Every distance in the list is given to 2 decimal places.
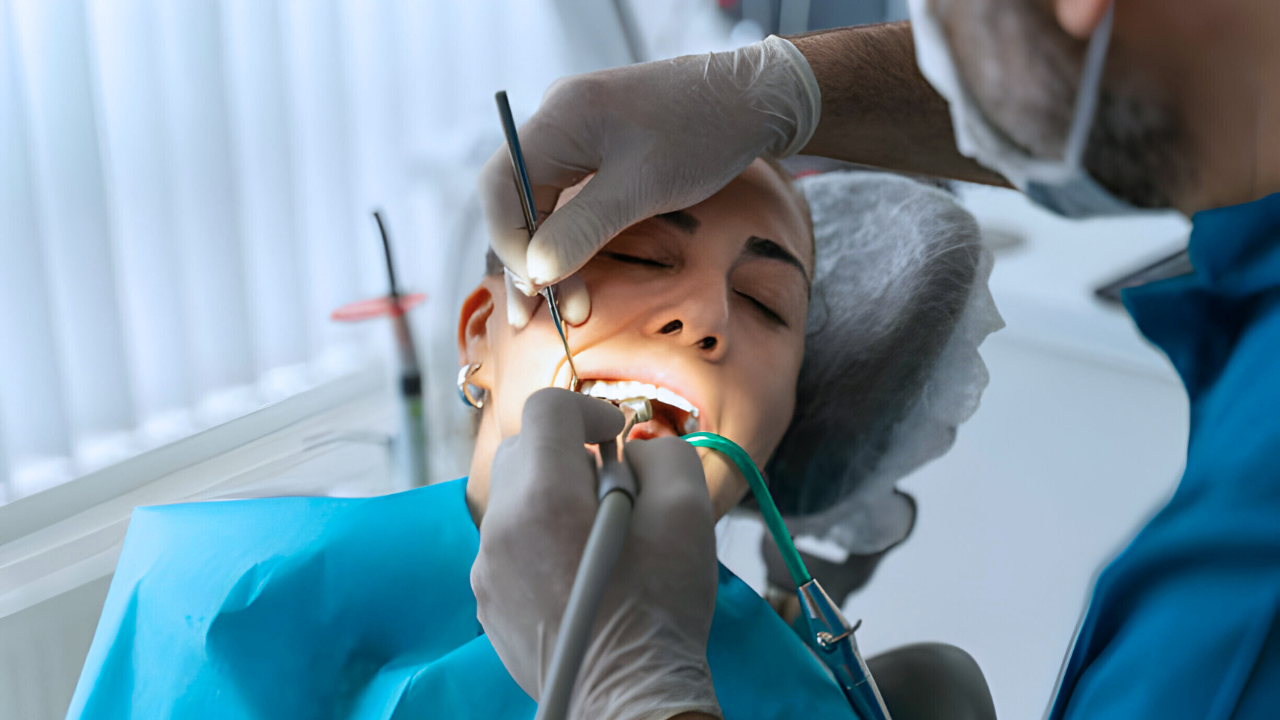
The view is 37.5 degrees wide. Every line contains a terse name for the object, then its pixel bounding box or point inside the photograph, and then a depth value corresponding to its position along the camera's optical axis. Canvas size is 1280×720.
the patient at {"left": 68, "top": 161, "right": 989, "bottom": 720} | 0.69
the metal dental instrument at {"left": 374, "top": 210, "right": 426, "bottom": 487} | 0.85
